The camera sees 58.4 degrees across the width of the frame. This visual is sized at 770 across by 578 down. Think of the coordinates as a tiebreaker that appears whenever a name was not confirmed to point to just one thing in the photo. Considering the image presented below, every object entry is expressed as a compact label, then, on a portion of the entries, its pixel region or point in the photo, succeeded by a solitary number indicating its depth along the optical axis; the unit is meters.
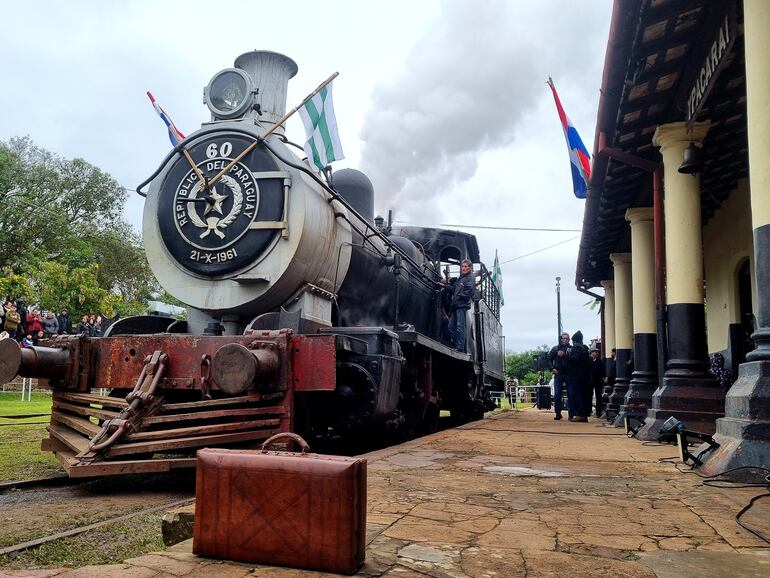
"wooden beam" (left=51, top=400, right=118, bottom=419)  4.20
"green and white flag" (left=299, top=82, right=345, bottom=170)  6.33
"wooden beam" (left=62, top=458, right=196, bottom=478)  3.75
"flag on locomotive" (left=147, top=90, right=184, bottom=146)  6.42
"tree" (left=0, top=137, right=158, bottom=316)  20.73
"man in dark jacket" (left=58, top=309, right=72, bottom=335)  15.40
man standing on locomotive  8.72
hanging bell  6.14
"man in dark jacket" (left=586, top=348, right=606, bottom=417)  13.93
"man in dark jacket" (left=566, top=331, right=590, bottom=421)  11.12
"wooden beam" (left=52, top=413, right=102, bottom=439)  4.20
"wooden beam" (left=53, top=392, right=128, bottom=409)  4.19
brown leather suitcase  1.94
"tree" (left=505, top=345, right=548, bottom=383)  61.96
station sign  5.02
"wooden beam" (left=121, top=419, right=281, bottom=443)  3.99
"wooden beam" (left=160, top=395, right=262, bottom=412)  4.17
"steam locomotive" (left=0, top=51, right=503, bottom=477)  4.15
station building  4.17
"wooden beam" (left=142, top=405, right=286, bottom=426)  4.10
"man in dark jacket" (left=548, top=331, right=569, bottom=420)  11.46
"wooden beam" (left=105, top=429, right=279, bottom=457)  3.90
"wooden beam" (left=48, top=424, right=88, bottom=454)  4.13
